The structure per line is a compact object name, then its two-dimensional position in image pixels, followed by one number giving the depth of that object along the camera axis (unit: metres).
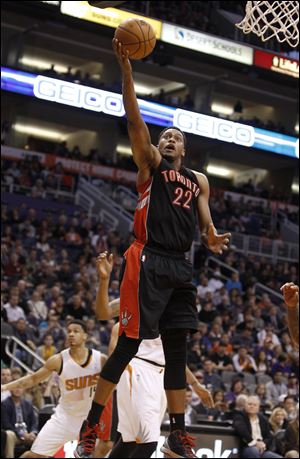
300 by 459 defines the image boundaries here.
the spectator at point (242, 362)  17.62
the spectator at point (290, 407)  14.06
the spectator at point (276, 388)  16.89
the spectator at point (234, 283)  23.06
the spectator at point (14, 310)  15.49
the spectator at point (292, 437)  12.35
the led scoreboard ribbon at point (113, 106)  18.19
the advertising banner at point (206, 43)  22.38
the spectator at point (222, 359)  17.33
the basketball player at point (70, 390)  8.88
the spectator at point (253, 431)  11.69
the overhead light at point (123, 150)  33.85
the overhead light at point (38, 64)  31.77
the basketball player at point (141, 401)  8.00
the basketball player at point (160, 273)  5.51
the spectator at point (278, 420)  13.21
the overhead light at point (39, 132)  32.50
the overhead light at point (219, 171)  36.83
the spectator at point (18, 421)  10.52
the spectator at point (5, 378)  11.46
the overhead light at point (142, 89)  33.69
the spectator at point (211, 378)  15.93
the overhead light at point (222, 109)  35.91
